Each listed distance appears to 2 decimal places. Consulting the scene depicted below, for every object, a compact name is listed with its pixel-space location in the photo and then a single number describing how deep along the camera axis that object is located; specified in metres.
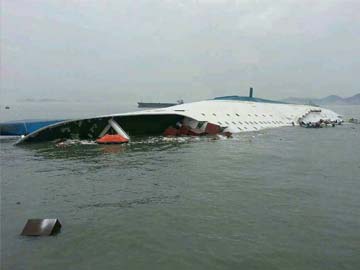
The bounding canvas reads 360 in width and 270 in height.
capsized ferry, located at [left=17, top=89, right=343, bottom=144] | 37.09
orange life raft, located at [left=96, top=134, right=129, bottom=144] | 34.69
